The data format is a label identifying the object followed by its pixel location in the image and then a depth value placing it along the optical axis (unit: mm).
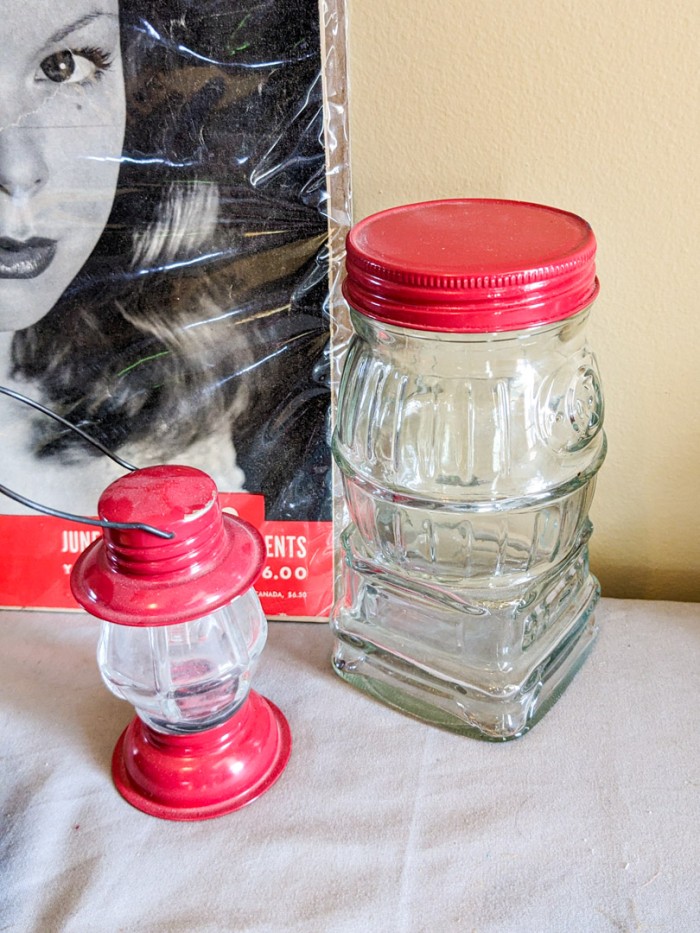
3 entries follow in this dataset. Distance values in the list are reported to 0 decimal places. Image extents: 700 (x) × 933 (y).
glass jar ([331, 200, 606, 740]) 515
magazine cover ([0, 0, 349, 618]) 607
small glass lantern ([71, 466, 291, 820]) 515
